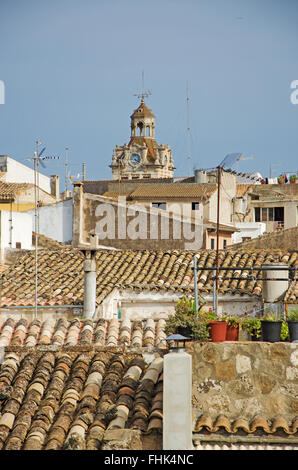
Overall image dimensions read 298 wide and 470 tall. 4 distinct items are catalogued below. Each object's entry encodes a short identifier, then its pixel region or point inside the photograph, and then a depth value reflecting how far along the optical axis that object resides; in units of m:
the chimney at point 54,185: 105.29
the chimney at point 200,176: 91.67
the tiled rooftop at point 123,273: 41.09
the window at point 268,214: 96.44
